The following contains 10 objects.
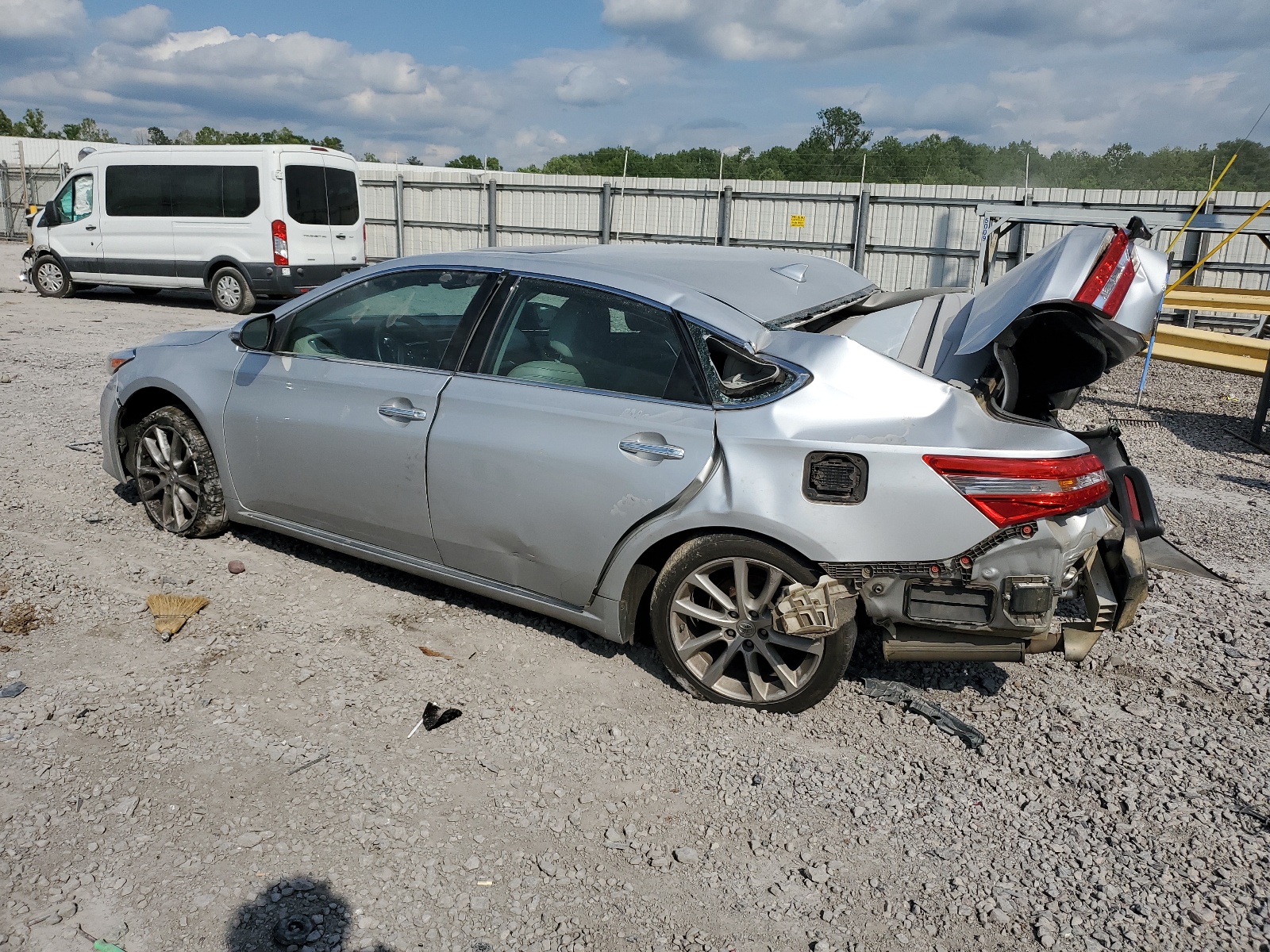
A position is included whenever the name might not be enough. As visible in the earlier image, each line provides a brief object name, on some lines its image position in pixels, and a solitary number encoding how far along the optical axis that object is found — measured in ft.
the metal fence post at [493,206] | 69.39
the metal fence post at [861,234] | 60.29
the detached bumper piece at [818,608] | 10.62
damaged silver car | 10.36
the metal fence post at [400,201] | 73.72
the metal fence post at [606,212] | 66.90
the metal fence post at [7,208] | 103.60
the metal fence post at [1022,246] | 54.44
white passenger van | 47.88
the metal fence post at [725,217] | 64.34
